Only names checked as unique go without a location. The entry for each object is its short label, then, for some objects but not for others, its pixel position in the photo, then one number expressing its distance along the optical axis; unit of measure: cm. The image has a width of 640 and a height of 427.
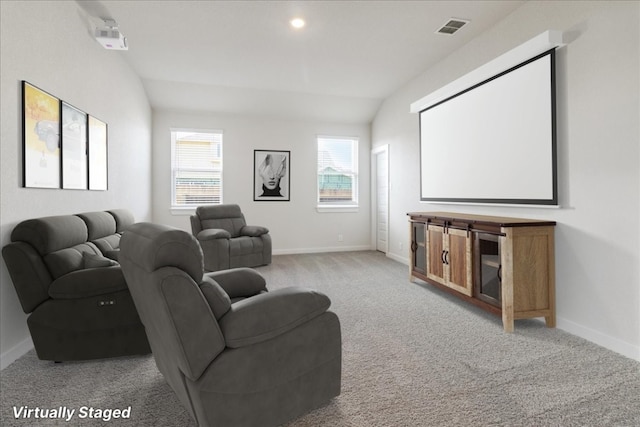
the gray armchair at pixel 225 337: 133
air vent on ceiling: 359
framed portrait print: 670
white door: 644
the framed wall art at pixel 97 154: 360
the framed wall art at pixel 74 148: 306
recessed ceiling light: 360
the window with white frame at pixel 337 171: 707
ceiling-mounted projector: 334
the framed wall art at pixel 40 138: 250
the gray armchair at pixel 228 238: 516
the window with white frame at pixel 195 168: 646
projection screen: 297
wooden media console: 279
